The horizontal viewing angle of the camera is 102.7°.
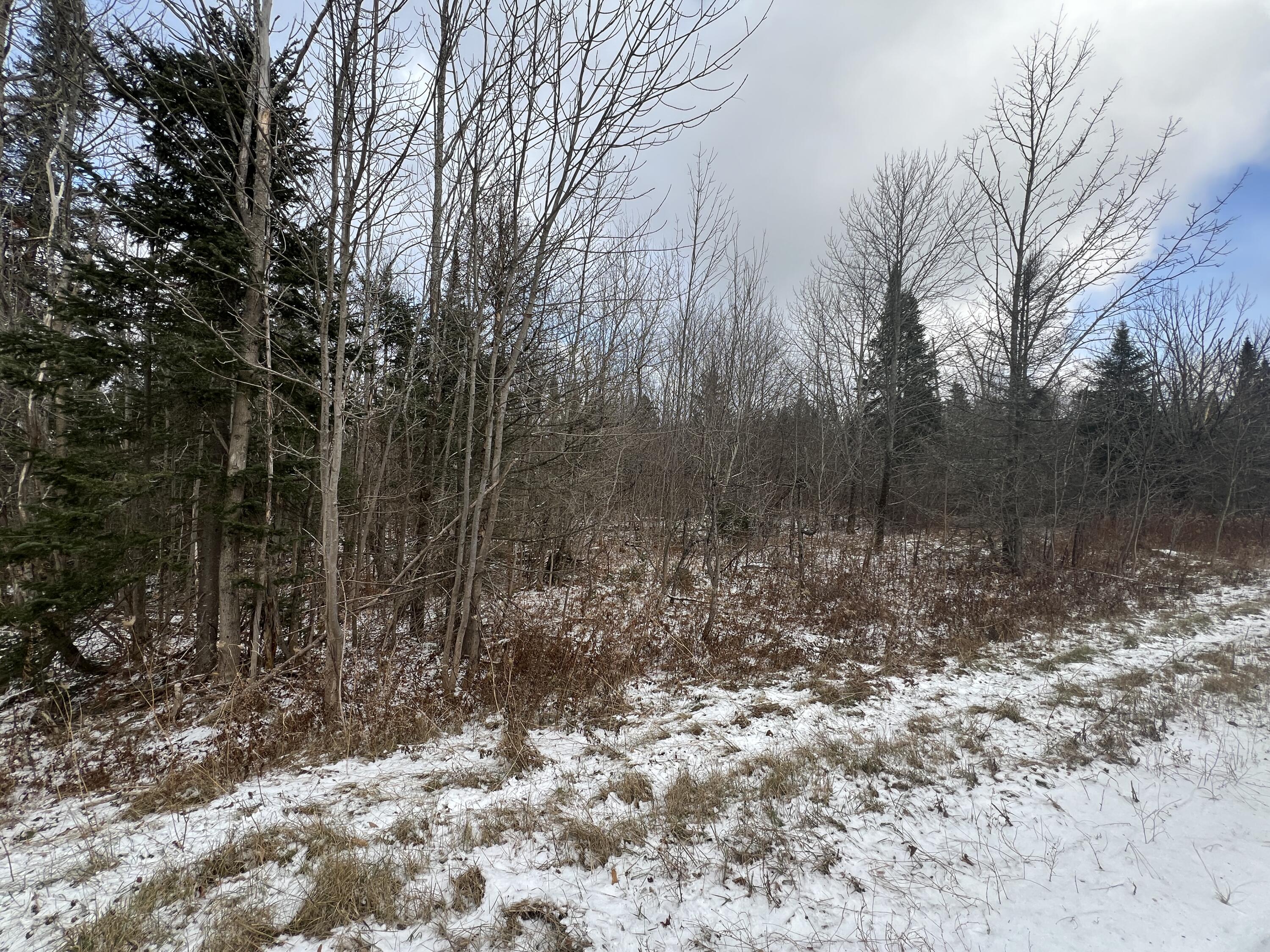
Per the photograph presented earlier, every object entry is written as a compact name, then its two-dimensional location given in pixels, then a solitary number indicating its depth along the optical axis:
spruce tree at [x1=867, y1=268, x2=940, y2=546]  14.59
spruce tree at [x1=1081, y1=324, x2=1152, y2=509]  12.85
